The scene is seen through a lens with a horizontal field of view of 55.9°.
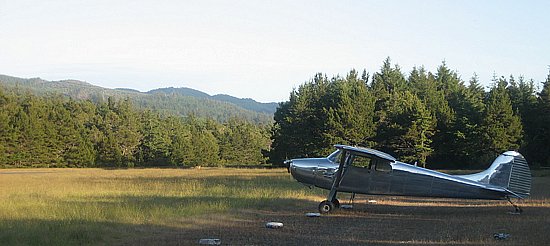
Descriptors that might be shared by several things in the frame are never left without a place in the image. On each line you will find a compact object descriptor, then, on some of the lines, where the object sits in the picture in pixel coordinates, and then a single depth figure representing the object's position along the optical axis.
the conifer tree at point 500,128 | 54.72
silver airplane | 15.57
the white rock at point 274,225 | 12.31
